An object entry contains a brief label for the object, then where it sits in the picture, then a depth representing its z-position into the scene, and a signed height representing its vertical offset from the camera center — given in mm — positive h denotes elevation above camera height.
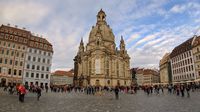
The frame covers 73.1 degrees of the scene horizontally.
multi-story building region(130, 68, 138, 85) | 66810 -2941
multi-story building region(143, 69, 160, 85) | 106349 -3915
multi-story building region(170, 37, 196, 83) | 51748 +3781
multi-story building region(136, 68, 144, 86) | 109670 -4802
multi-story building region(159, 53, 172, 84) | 69012 -35
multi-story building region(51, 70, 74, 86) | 106103 -3667
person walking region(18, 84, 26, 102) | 13204 -1912
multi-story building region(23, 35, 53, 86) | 46551 +3866
